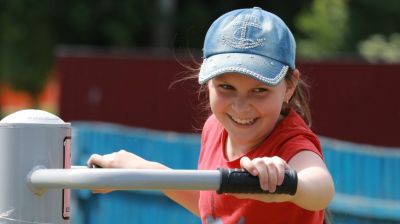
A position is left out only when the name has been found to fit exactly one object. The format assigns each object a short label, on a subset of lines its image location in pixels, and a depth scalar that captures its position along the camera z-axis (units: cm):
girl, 557
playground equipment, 483
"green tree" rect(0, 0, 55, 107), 5731
